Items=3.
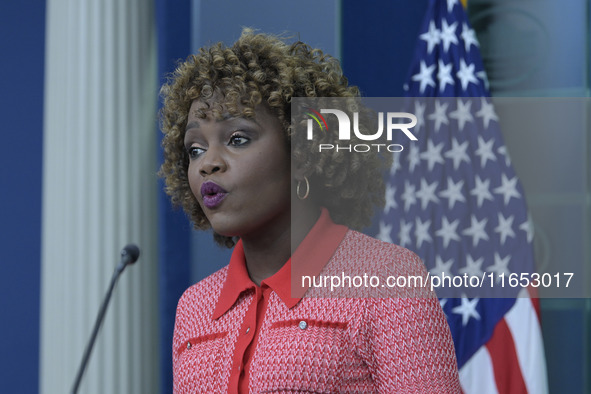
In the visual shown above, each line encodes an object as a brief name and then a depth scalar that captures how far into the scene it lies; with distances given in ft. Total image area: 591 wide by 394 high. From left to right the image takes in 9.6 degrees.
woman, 14.65
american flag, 18.06
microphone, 14.41
